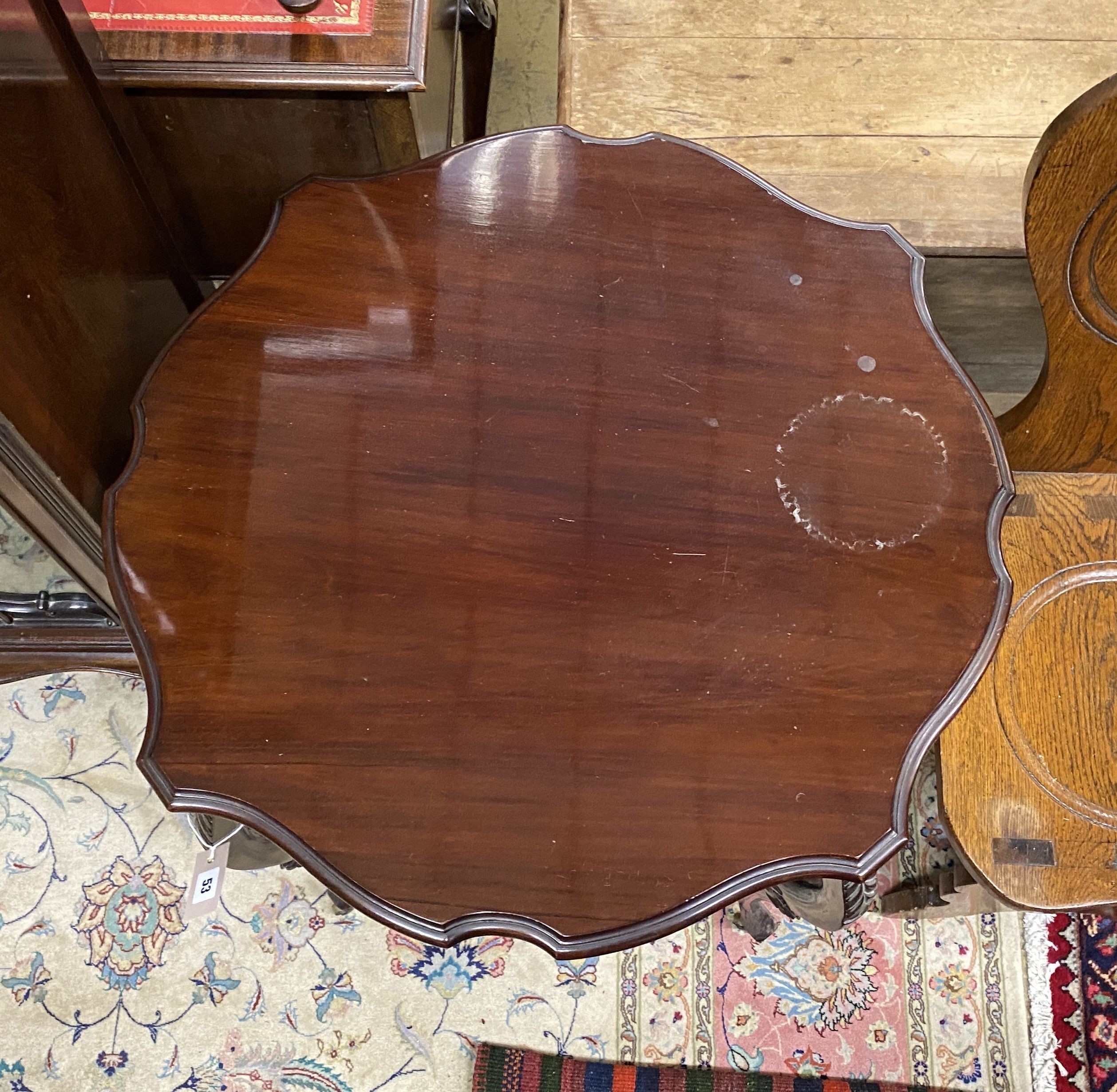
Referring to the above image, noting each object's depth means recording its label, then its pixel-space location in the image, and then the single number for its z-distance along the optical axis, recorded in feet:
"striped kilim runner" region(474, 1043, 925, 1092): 3.94
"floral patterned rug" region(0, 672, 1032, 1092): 3.98
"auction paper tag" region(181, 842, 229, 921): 3.39
